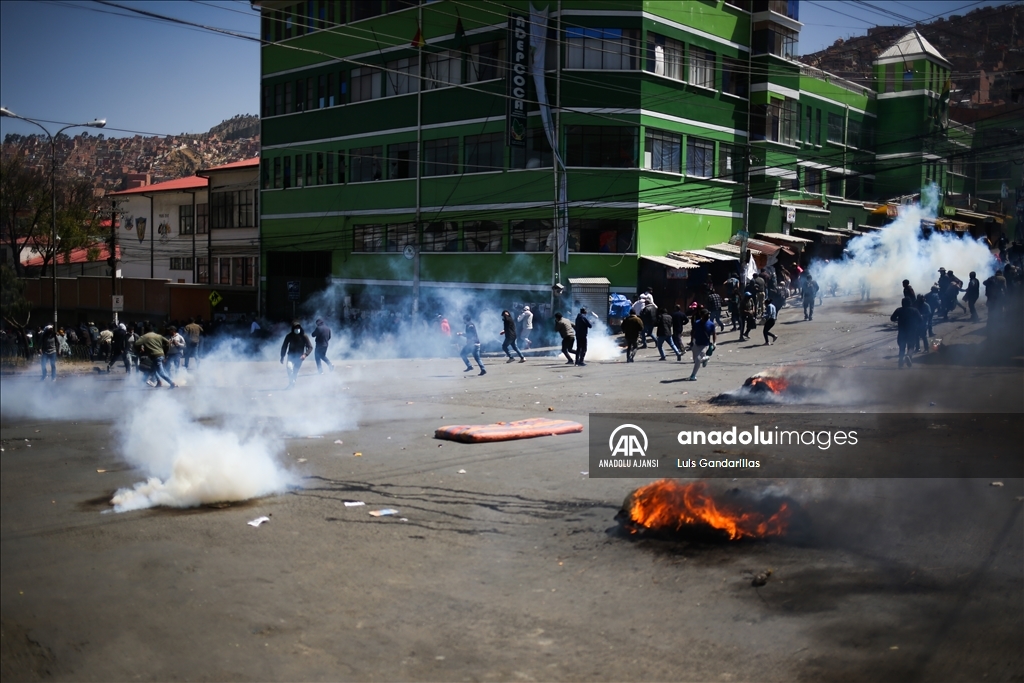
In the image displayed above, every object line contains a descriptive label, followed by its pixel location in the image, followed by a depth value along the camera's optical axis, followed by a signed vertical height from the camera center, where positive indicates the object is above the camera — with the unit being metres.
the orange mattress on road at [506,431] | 12.33 -1.95
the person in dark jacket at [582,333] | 22.56 -0.81
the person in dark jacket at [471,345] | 21.44 -1.13
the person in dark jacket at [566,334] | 22.92 -0.86
